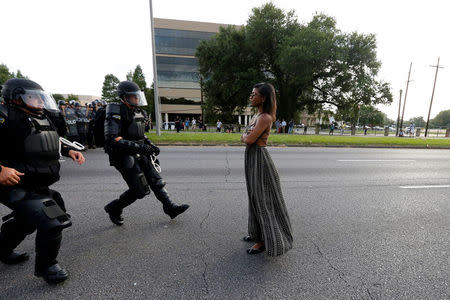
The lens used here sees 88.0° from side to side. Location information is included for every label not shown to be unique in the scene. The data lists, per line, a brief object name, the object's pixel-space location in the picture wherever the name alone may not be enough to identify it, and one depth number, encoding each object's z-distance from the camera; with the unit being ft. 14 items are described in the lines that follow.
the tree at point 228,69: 89.15
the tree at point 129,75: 183.93
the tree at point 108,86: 190.60
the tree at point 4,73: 178.70
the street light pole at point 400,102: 106.52
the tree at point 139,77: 179.14
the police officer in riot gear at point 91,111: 36.59
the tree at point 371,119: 210.69
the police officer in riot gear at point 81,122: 34.74
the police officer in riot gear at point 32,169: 6.13
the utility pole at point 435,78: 90.96
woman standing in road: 7.70
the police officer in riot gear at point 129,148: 9.19
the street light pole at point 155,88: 47.73
